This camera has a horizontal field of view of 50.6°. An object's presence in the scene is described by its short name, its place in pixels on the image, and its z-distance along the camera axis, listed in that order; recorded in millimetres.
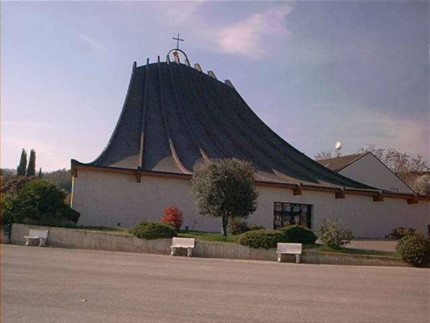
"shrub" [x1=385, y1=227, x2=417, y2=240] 28495
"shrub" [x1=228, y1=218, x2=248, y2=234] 21078
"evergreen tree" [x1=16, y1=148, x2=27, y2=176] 52531
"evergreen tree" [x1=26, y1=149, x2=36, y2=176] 53750
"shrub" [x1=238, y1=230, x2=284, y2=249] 16938
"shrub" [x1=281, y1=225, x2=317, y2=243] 18234
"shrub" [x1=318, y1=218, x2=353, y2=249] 17734
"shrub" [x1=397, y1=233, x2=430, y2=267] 16359
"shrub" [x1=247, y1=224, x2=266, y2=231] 21073
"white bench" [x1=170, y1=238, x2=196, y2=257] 16828
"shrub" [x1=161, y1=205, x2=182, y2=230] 21134
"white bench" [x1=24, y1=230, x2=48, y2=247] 17688
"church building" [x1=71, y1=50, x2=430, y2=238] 23969
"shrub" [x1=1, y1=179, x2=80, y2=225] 19089
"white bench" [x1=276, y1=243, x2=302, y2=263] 16219
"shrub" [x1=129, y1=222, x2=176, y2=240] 17562
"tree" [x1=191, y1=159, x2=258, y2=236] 18734
